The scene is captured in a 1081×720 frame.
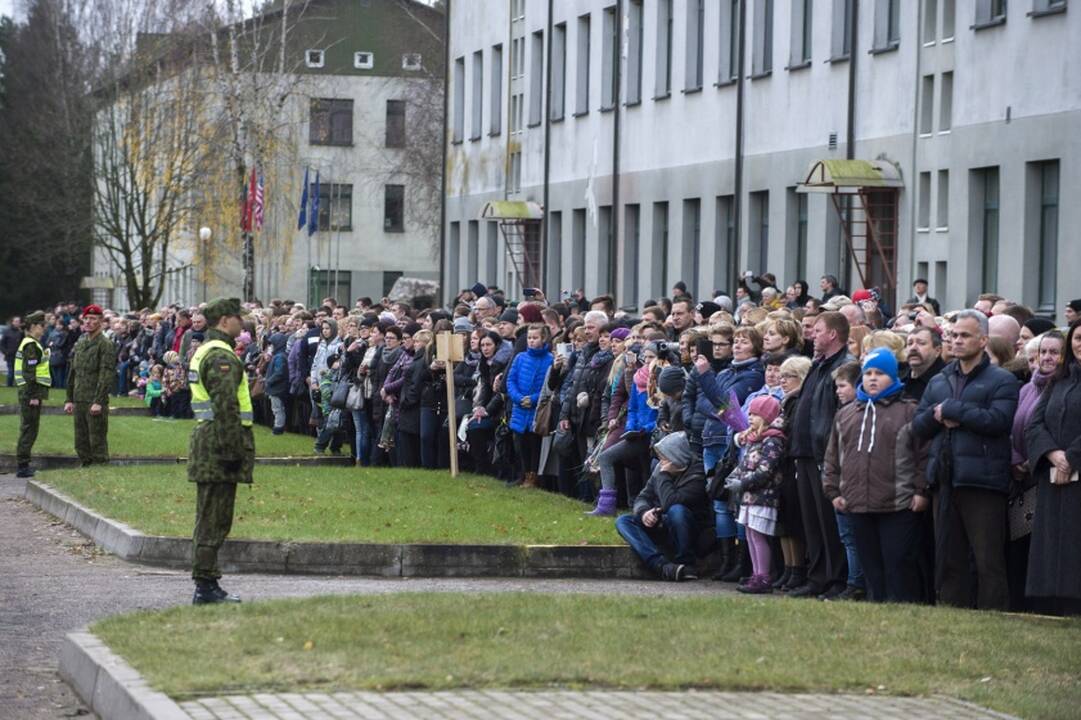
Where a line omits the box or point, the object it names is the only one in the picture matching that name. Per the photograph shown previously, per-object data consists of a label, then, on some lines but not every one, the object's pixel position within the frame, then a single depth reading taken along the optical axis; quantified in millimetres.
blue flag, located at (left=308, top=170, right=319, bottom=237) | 67125
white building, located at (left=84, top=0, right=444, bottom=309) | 88562
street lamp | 74200
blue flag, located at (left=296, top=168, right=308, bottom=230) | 67000
